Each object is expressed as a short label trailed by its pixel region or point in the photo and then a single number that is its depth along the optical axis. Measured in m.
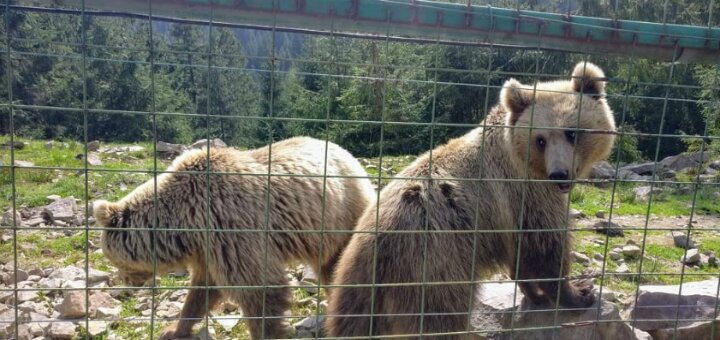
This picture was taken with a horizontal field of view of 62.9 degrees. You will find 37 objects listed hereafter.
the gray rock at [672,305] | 3.96
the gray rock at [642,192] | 10.54
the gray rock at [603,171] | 12.09
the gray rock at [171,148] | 11.21
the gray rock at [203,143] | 9.11
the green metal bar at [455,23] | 2.41
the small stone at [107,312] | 4.82
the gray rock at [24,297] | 4.86
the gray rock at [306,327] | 4.89
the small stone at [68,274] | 5.61
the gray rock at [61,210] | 7.48
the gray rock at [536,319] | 3.76
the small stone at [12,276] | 5.48
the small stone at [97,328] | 4.57
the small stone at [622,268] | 6.23
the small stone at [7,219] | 7.23
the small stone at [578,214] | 8.56
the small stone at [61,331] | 4.38
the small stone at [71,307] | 4.65
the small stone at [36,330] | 4.32
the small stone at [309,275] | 5.98
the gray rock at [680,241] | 7.51
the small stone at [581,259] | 6.53
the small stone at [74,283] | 5.38
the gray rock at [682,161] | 15.49
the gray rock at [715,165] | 14.38
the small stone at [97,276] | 5.59
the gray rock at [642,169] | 14.66
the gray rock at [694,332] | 3.94
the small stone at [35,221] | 7.32
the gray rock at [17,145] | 11.73
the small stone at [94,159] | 10.14
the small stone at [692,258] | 6.70
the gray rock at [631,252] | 6.75
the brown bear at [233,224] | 4.46
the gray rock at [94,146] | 11.80
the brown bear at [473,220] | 3.62
